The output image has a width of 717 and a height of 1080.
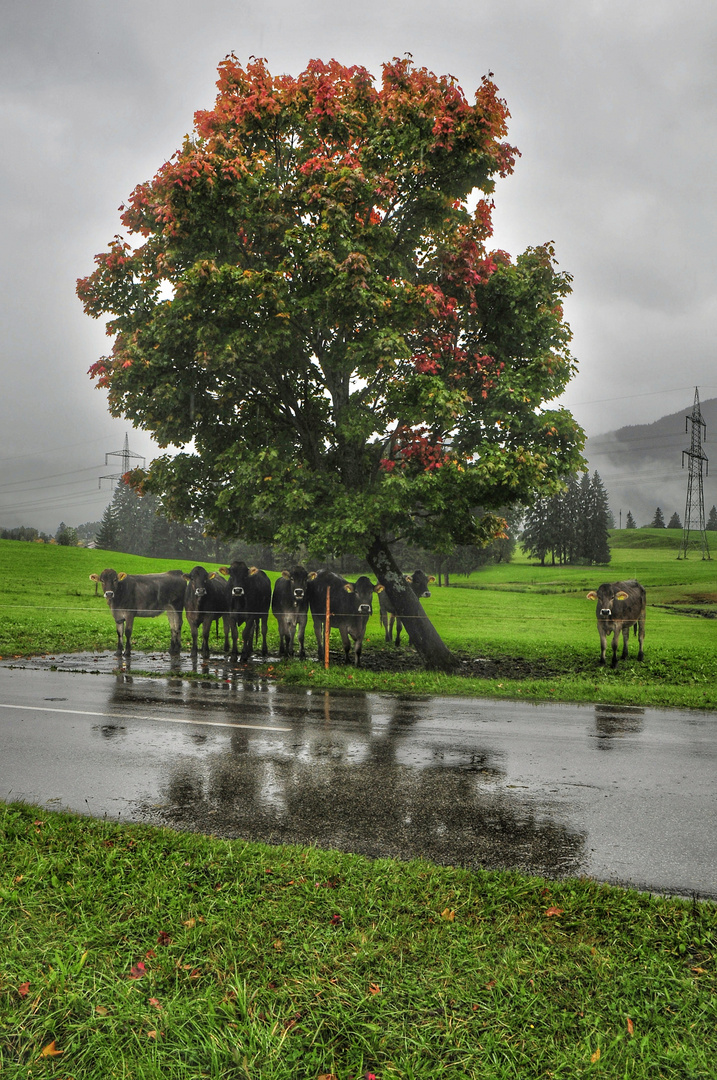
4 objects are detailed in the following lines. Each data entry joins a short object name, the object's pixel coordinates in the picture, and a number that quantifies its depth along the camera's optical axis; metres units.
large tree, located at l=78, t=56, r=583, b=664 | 12.10
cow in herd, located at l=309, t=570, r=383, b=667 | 15.12
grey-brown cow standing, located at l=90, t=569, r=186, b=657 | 15.51
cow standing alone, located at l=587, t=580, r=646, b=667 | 14.29
